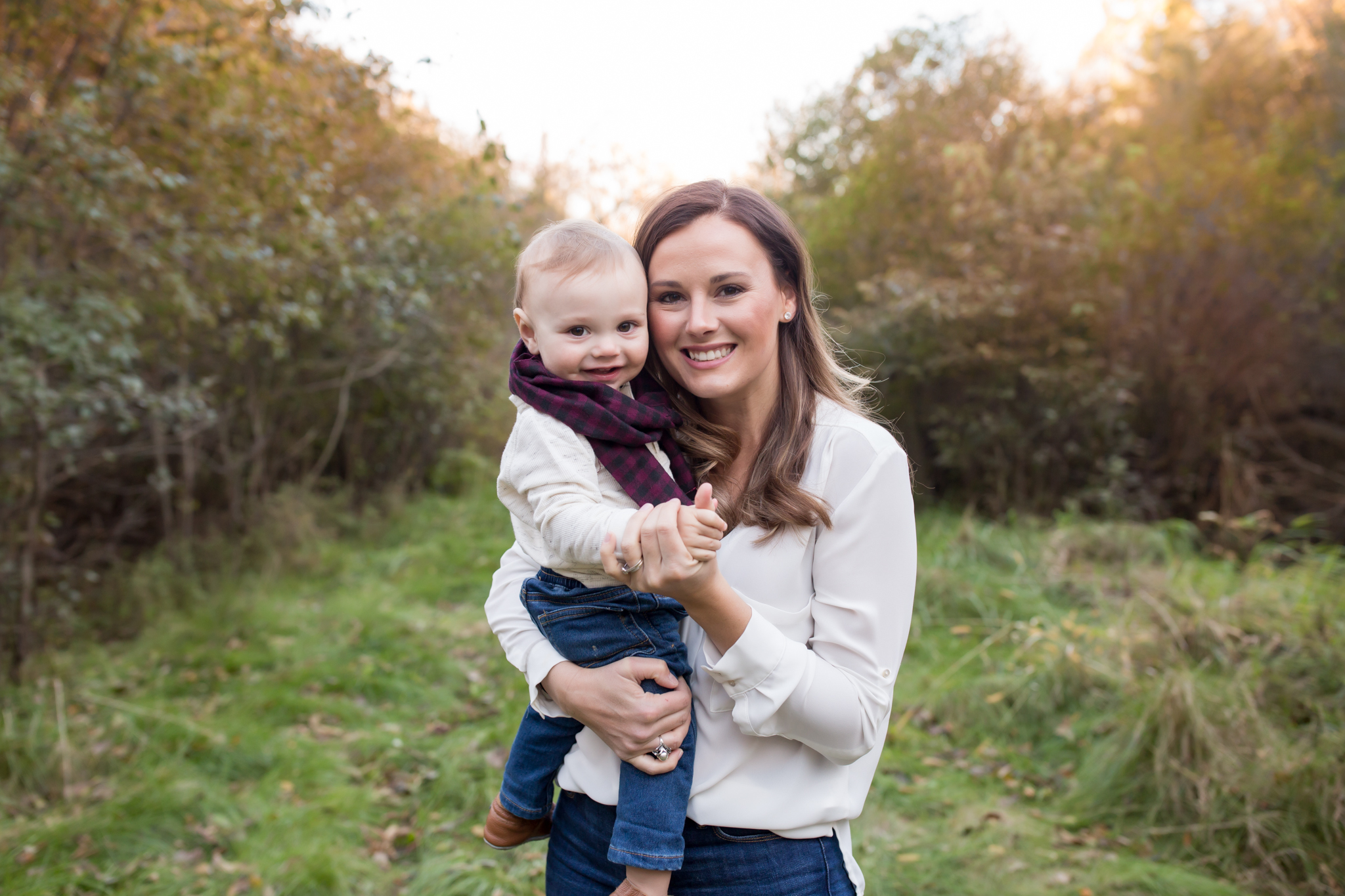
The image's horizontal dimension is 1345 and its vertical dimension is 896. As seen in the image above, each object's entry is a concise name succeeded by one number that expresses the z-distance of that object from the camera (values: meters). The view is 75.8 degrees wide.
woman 1.35
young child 1.44
